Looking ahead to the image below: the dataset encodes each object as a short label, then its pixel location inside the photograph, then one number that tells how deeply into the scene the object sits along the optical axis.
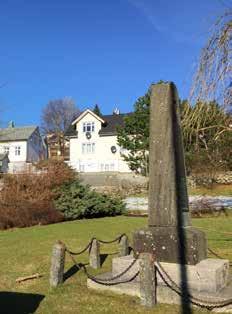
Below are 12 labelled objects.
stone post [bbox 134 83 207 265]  4.16
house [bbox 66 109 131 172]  32.61
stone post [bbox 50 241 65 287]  4.67
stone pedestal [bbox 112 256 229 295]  3.85
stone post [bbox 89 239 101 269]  5.45
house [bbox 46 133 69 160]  40.89
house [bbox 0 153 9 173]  35.05
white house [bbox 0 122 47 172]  38.59
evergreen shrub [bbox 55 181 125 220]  11.77
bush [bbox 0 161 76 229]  11.26
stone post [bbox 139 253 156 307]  3.79
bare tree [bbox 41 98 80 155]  42.14
